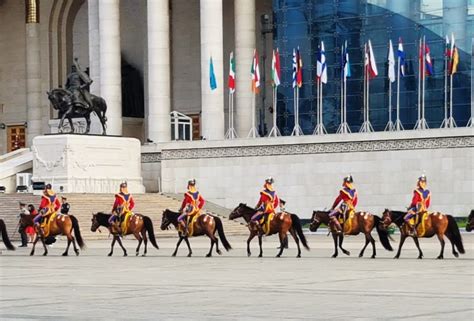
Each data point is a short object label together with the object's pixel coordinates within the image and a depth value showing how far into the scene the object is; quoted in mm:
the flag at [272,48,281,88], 63109
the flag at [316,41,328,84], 62125
